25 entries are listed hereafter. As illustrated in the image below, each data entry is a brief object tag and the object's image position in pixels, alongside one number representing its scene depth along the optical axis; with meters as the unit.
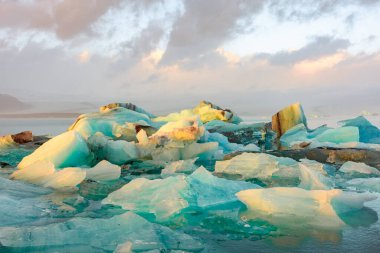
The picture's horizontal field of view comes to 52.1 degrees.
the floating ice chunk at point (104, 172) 5.50
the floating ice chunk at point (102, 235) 2.45
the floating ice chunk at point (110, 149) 7.41
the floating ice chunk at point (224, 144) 9.31
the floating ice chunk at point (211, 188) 3.75
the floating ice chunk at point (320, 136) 9.71
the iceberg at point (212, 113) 15.19
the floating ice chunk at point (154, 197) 3.37
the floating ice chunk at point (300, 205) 3.12
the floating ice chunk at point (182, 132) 7.71
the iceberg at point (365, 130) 11.25
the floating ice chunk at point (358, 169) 5.94
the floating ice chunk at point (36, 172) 5.04
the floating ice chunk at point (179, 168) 6.05
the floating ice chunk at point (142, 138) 7.84
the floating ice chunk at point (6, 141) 11.29
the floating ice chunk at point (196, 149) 7.97
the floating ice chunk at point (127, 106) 12.89
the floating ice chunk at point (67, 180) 4.80
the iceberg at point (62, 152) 6.11
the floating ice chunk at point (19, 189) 4.13
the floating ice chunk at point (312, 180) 4.14
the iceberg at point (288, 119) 11.78
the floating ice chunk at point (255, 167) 5.60
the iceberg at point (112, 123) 9.37
